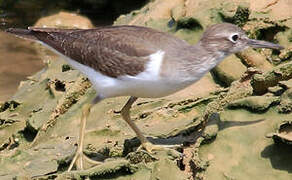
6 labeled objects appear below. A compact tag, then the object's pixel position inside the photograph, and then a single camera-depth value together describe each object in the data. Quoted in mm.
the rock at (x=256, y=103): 8812
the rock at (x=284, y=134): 7867
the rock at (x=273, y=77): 9305
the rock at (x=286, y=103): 8500
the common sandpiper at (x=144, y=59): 9102
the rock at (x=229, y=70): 10789
